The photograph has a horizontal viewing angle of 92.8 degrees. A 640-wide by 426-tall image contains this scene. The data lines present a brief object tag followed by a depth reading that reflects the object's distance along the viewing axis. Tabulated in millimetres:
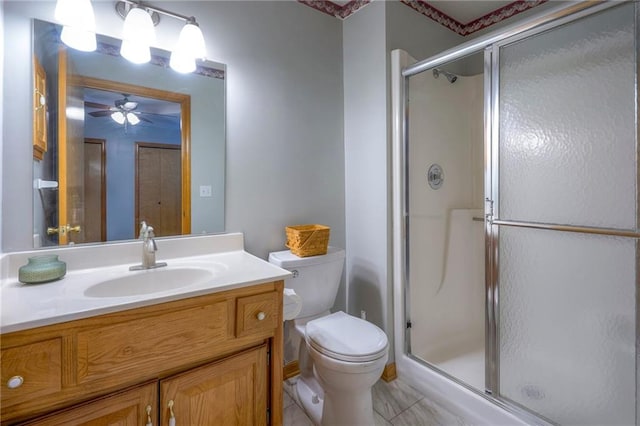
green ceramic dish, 1001
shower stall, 1220
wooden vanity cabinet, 756
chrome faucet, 1233
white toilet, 1281
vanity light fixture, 1285
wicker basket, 1593
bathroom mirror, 1185
